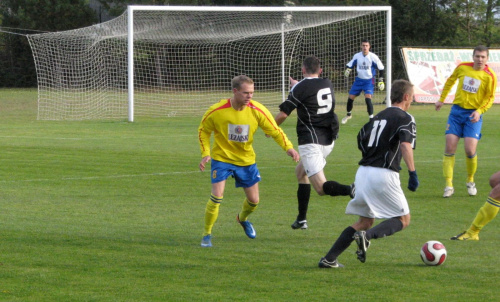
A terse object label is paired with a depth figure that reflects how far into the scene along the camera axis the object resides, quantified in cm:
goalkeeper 4406
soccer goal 5284
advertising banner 5966
